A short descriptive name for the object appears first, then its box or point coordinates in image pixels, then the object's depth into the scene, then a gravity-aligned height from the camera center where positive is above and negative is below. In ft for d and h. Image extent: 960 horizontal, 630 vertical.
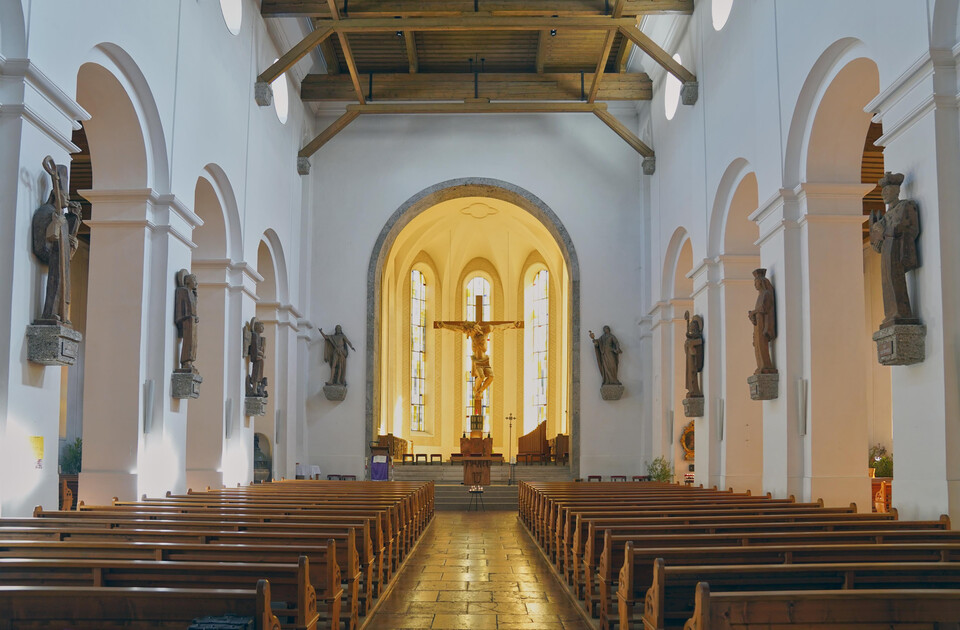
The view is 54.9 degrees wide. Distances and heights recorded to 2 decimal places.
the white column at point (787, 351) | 30.99 +2.22
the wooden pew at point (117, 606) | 11.20 -2.38
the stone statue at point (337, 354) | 58.80 +3.69
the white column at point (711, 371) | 41.14 +1.97
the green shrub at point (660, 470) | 53.36 -3.23
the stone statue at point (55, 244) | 22.75 +4.11
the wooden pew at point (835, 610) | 11.07 -2.34
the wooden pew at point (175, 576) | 13.50 -2.45
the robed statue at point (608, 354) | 59.06 +3.84
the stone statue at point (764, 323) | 32.55 +3.25
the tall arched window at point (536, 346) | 85.35 +6.27
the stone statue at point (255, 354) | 45.32 +2.86
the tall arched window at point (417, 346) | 85.56 +6.24
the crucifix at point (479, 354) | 72.22 +4.90
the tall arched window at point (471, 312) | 86.99 +9.71
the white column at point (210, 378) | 41.04 +1.49
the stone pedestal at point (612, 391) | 59.00 +1.48
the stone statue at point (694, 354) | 43.06 +2.86
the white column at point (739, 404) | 39.58 +0.49
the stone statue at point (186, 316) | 33.96 +3.48
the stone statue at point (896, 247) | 21.97 +4.03
